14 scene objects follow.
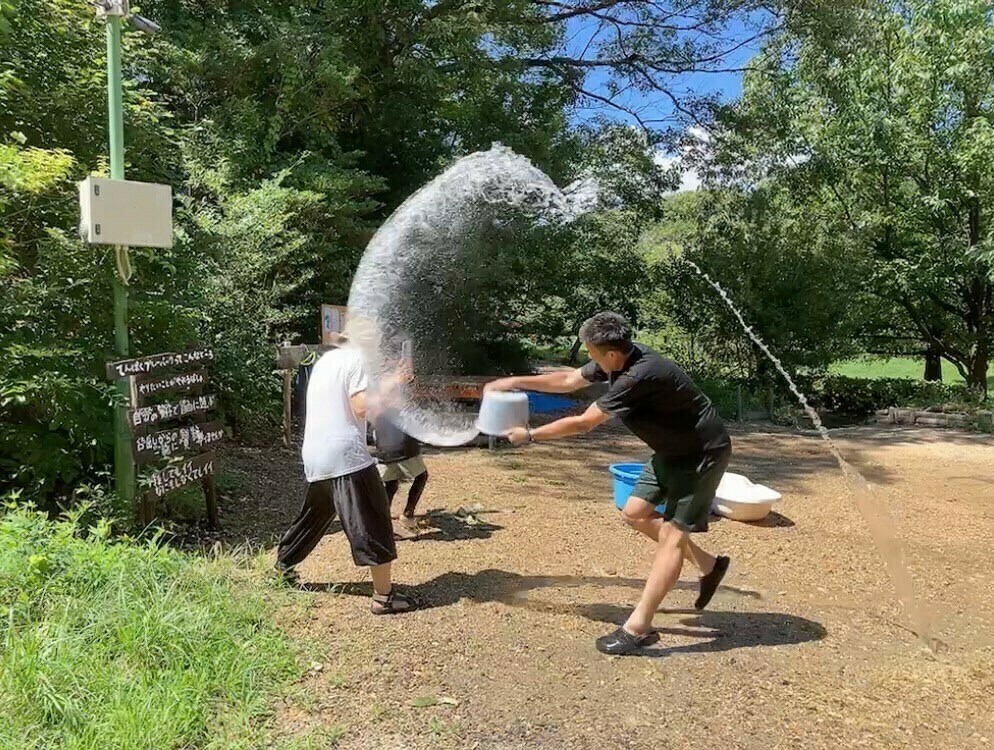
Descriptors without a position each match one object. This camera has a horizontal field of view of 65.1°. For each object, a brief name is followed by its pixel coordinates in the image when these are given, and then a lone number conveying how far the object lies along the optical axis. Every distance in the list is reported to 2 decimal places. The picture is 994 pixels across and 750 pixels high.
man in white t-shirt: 3.87
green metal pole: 4.53
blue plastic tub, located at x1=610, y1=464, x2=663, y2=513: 5.88
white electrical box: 4.28
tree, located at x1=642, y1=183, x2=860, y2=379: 14.05
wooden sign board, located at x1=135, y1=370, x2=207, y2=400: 4.59
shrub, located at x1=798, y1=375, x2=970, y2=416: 15.36
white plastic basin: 5.93
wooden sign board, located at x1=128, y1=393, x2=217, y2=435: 4.54
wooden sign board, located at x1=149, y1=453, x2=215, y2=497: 4.67
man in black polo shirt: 3.58
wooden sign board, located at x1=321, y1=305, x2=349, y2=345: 7.59
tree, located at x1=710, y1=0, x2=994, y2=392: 14.41
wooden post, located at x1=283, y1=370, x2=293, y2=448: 8.49
